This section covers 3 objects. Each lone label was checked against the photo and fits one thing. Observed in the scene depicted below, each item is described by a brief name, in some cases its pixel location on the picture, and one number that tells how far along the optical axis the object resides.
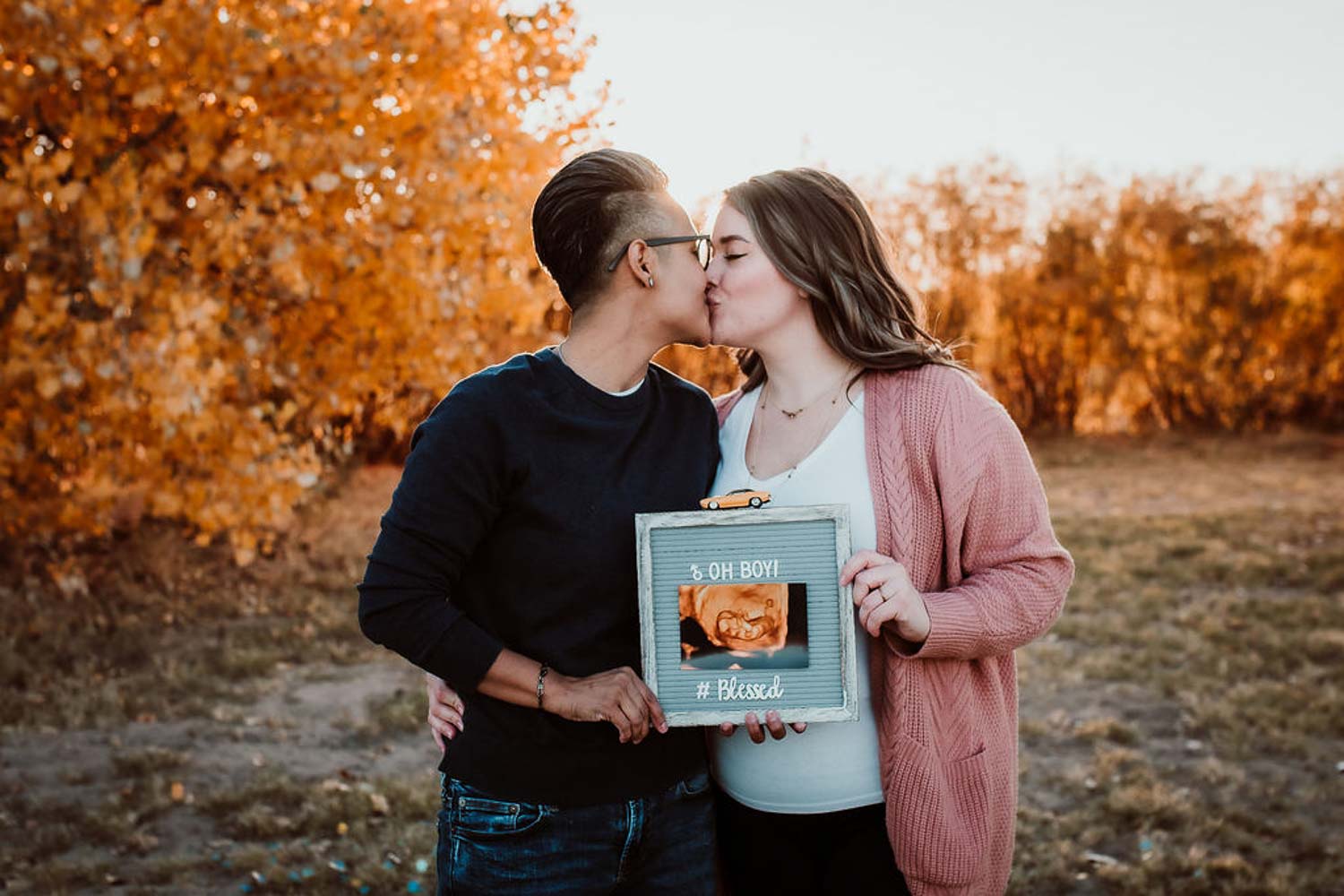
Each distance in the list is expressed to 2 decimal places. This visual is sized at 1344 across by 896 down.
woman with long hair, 2.34
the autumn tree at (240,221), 5.96
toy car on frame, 2.20
